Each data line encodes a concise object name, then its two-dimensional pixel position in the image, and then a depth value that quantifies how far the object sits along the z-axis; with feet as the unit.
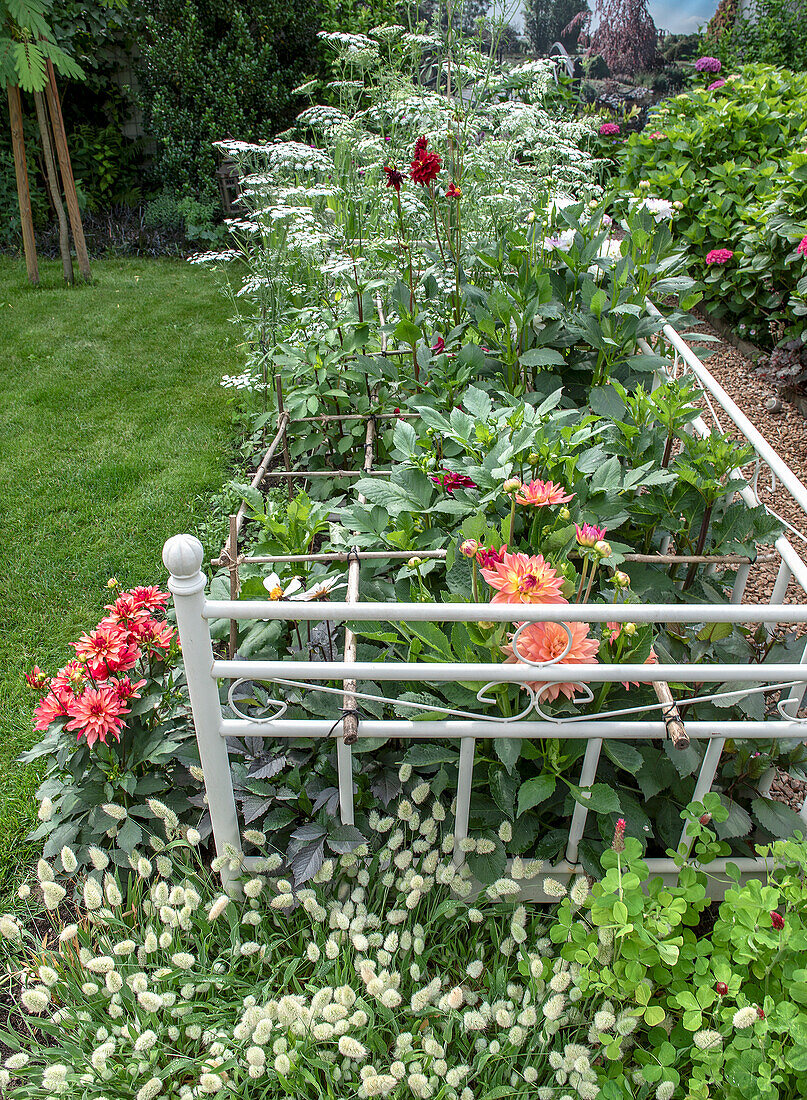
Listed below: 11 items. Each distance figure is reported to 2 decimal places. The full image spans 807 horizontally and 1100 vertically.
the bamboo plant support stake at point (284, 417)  8.60
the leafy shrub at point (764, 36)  30.78
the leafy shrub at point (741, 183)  13.83
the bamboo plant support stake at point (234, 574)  5.37
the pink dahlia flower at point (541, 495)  4.91
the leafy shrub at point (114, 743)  5.38
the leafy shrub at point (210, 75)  22.99
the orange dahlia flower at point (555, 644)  4.34
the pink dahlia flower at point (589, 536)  4.31
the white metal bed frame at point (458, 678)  4.01
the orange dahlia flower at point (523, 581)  4.33
